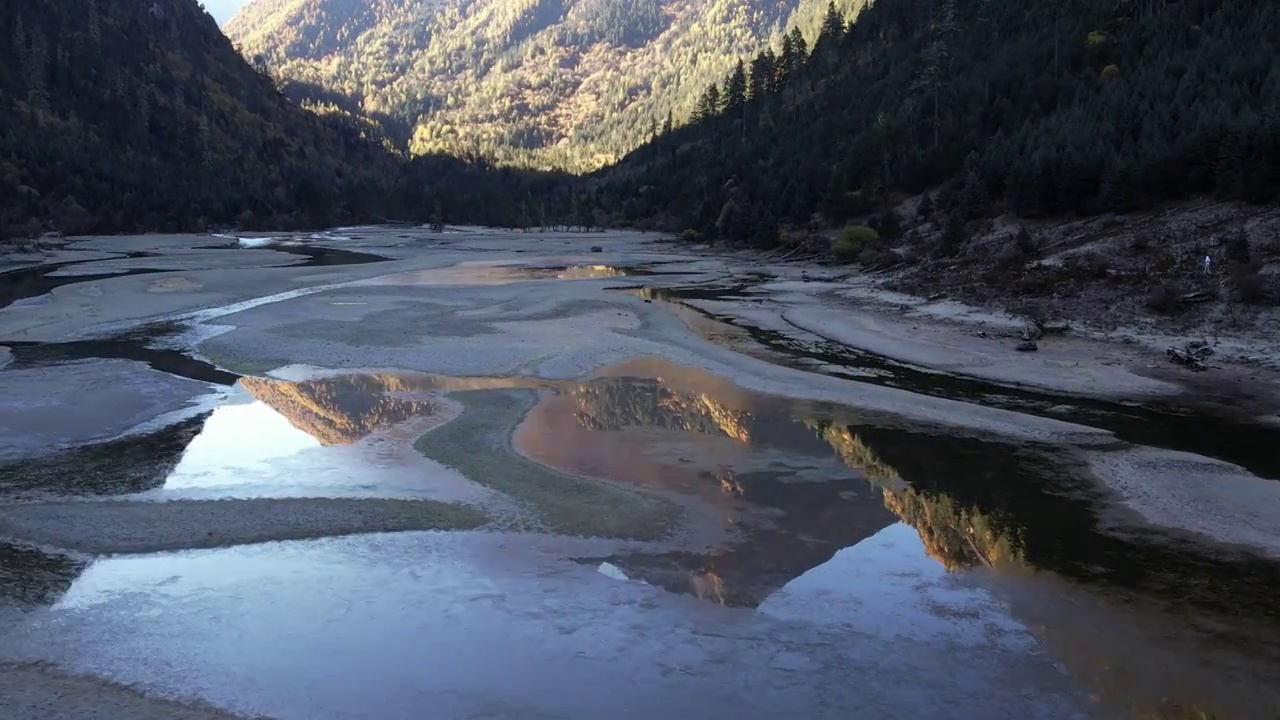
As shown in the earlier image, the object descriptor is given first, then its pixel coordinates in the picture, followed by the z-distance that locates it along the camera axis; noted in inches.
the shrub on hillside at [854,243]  2042.3
